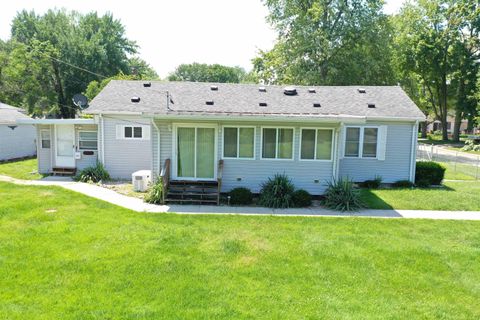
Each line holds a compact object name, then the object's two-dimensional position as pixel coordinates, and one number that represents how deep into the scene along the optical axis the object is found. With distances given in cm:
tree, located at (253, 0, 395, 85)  2752
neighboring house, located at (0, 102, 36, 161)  1977
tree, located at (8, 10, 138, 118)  3475
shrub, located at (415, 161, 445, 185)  1462
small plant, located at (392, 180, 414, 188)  1436
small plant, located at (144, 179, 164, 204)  1098
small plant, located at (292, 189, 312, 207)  1115
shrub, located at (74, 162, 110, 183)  1419
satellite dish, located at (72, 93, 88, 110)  1712
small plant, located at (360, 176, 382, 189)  1419
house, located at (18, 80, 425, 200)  1200
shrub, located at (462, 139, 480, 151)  3200
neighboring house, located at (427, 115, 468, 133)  7354
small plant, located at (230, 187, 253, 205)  1127
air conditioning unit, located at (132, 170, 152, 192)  1252
